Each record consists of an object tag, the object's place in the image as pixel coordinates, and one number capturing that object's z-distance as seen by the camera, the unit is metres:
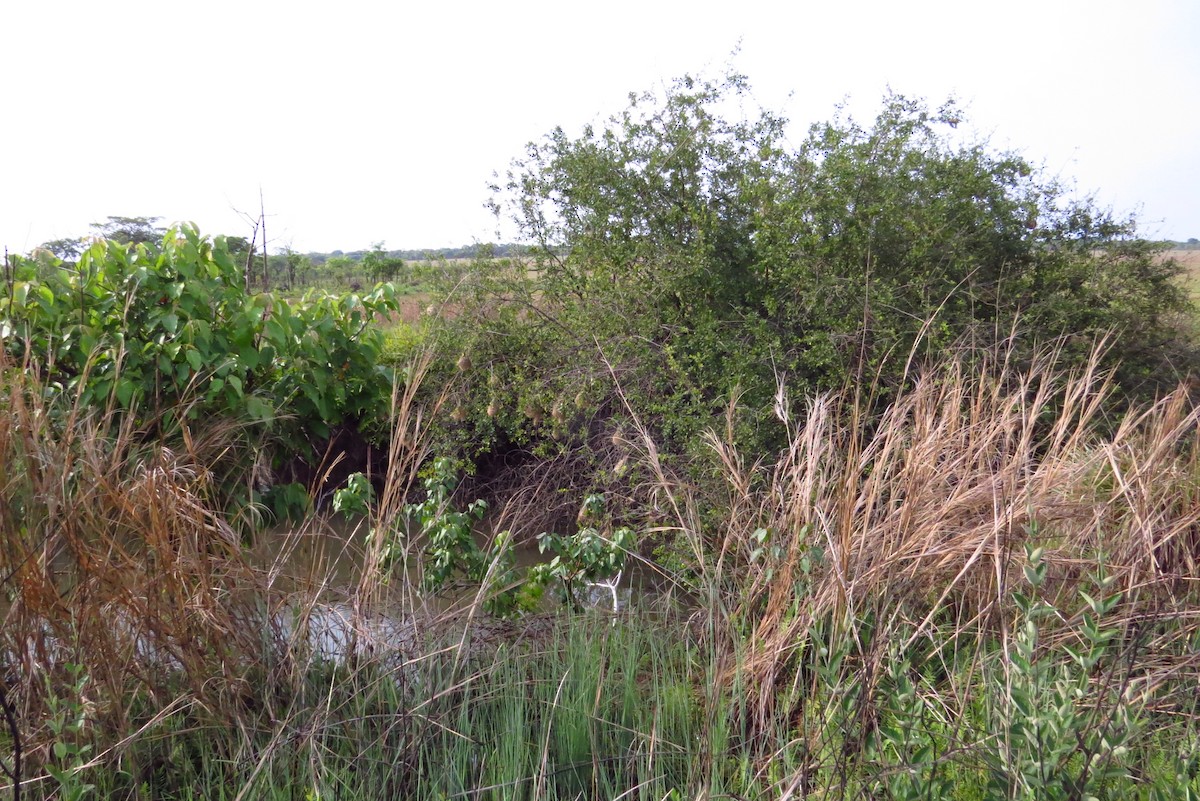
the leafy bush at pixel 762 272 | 6.07
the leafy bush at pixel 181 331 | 4.98
